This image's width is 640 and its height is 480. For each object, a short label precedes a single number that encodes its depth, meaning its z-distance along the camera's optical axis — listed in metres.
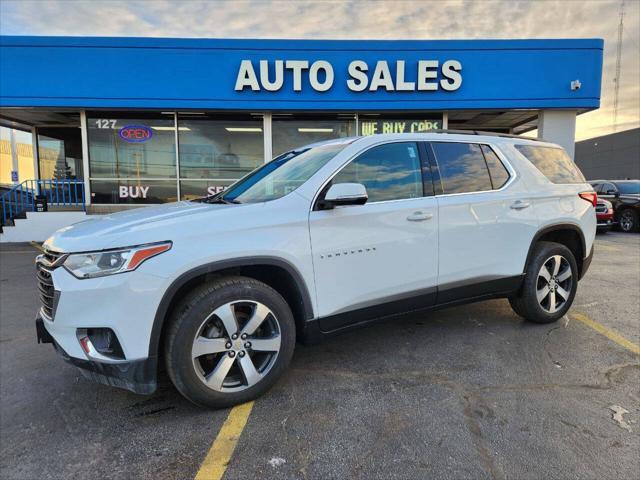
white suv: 2.41
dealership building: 10.94
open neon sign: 12.21
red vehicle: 12.23
